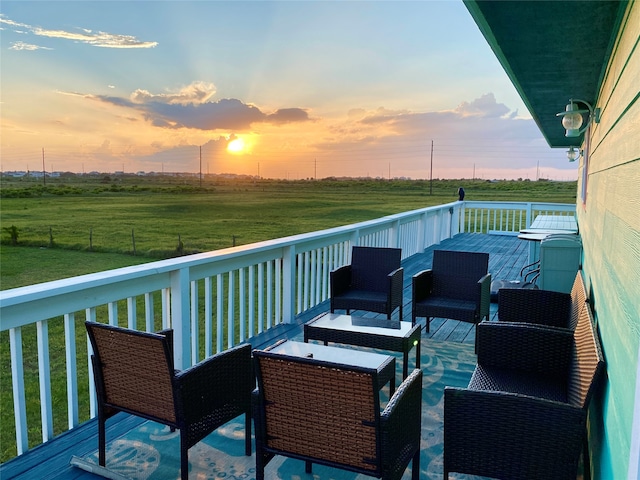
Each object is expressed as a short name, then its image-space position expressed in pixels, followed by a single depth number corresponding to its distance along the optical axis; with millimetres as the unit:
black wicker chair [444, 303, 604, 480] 1888
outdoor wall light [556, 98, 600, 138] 4371
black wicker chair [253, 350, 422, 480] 1839
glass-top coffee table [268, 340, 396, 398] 2884
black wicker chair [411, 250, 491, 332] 4355
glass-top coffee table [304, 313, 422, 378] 3443
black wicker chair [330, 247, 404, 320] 4562
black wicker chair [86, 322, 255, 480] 2176
